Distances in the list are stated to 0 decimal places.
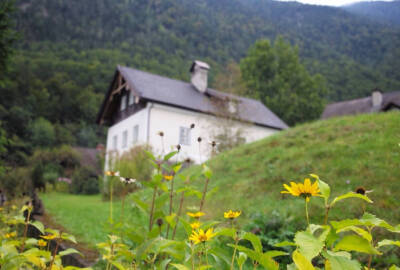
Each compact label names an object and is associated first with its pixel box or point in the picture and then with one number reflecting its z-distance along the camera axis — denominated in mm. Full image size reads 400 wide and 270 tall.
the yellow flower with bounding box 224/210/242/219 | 1110
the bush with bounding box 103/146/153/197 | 10047
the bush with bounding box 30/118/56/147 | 28109
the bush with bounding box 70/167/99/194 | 16531
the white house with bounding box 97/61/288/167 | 16234
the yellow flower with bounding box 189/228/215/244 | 1018
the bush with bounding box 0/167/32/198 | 8992
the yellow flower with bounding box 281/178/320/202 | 938
